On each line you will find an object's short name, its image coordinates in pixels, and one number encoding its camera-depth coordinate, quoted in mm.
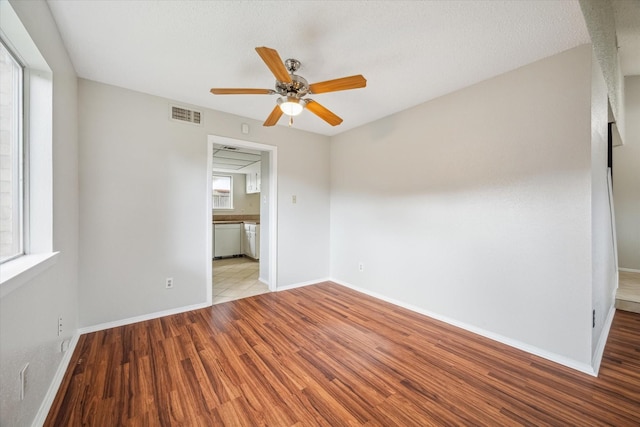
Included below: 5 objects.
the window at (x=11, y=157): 1345
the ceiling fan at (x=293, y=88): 1670
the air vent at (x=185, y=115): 2896
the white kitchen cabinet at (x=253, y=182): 6579
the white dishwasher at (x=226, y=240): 5875
